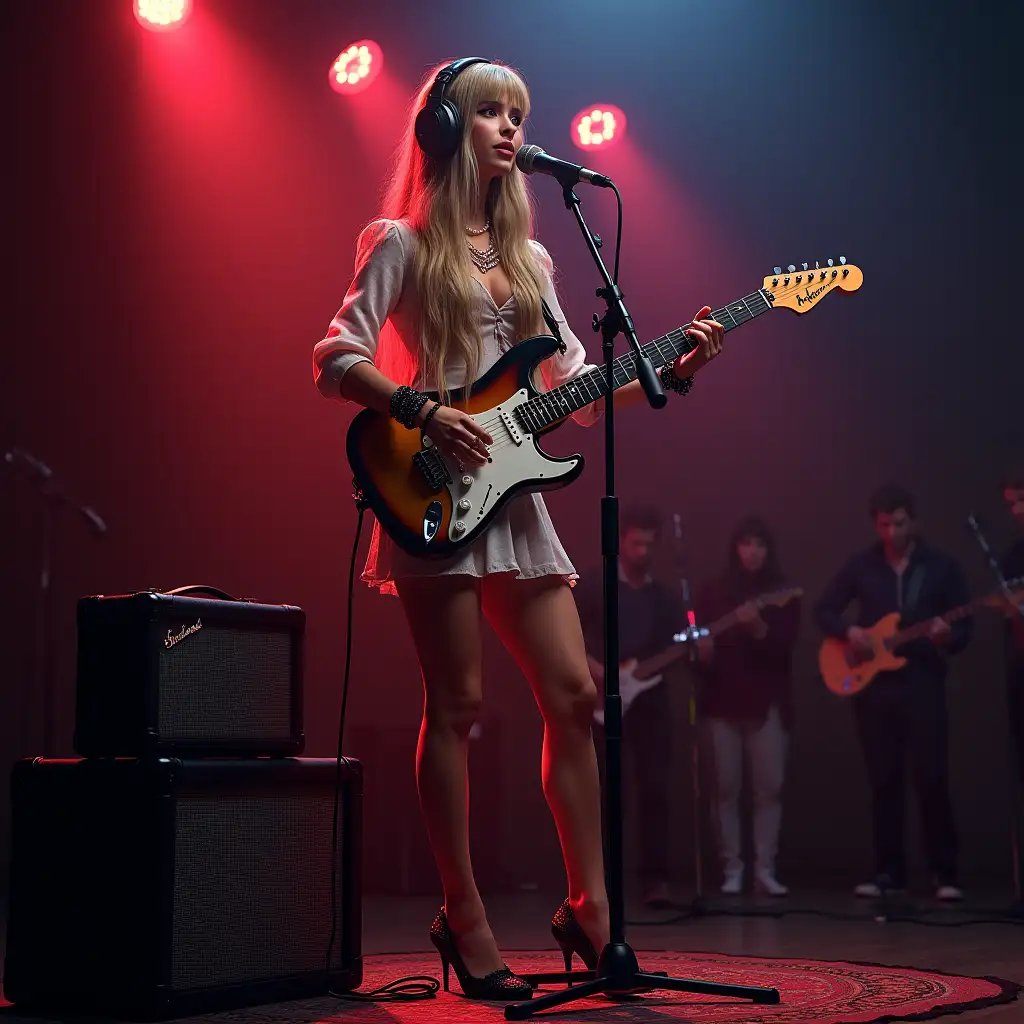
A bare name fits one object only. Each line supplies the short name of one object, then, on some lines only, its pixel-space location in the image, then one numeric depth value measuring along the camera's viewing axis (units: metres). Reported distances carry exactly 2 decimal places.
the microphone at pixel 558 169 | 2.44
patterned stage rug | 2.25
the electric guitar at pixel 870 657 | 5.14
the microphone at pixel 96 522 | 5.16
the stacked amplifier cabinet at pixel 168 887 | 2.34
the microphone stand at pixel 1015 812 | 4.18
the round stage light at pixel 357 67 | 5.87
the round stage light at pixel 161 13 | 5.54
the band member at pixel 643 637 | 5.26
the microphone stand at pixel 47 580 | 5.27
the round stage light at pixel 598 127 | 6.05
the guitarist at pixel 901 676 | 4.95
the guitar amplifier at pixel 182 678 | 2.44
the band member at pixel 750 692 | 5.18
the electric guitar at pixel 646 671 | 5.33
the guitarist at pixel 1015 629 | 4.53
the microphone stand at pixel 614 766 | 2.25
